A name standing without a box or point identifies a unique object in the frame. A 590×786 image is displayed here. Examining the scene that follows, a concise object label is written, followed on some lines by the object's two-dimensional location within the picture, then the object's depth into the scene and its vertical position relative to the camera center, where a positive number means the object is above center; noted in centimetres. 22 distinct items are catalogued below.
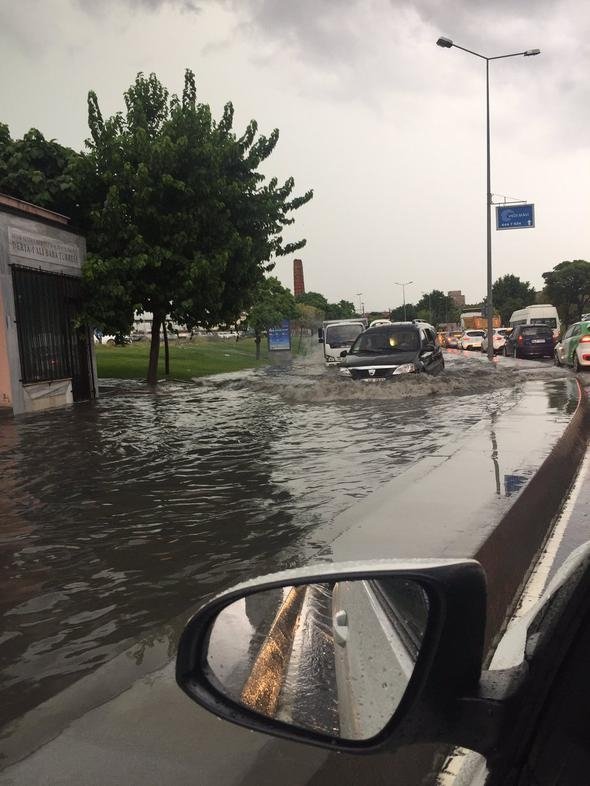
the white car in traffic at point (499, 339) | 4134 -180
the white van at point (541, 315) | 4814 -57
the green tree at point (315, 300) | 15282 +364
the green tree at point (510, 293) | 11244 +232
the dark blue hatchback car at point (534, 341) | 3009 -144
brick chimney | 15600 +885
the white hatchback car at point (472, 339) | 5234 -217
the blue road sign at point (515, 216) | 3259 +420
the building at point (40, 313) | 1367 +34
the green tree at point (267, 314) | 3975 +29
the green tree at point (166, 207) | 1695 +290
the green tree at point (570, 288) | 9294 +220
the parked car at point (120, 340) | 1941 -39
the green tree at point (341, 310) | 16475 +127
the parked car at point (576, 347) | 1962 -120
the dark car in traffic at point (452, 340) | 6135 -262
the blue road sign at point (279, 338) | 4478 -124
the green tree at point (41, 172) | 1791 +399
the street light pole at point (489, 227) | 2887 +334
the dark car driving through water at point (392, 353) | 1555 -92
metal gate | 1434 -4
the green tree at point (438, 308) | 14250 +58
